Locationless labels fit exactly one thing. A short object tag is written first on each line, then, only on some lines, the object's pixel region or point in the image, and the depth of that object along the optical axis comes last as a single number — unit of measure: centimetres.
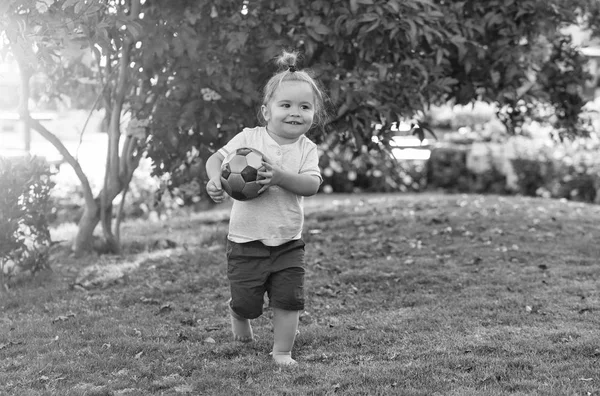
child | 400
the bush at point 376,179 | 1274
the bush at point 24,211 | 568
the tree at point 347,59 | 583
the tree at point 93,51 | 515
